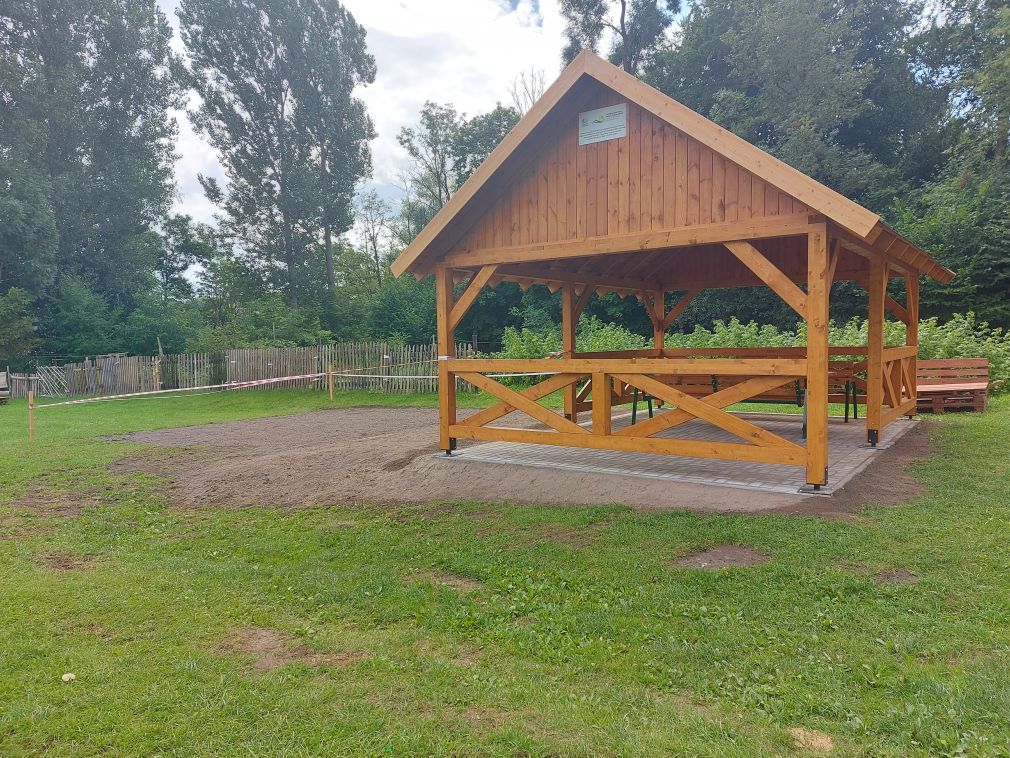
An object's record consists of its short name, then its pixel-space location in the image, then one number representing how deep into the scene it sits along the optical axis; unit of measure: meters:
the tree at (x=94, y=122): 29.70
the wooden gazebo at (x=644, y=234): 6.38
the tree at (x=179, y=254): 41.94
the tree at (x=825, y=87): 24.30
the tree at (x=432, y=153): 37.19
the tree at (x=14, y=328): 24.50
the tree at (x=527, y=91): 33.72
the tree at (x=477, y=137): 33.06
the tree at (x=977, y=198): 19.11
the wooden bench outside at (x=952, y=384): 11.89
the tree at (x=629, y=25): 31.38
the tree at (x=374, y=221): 45.66
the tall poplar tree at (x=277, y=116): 32.41
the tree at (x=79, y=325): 27.81
